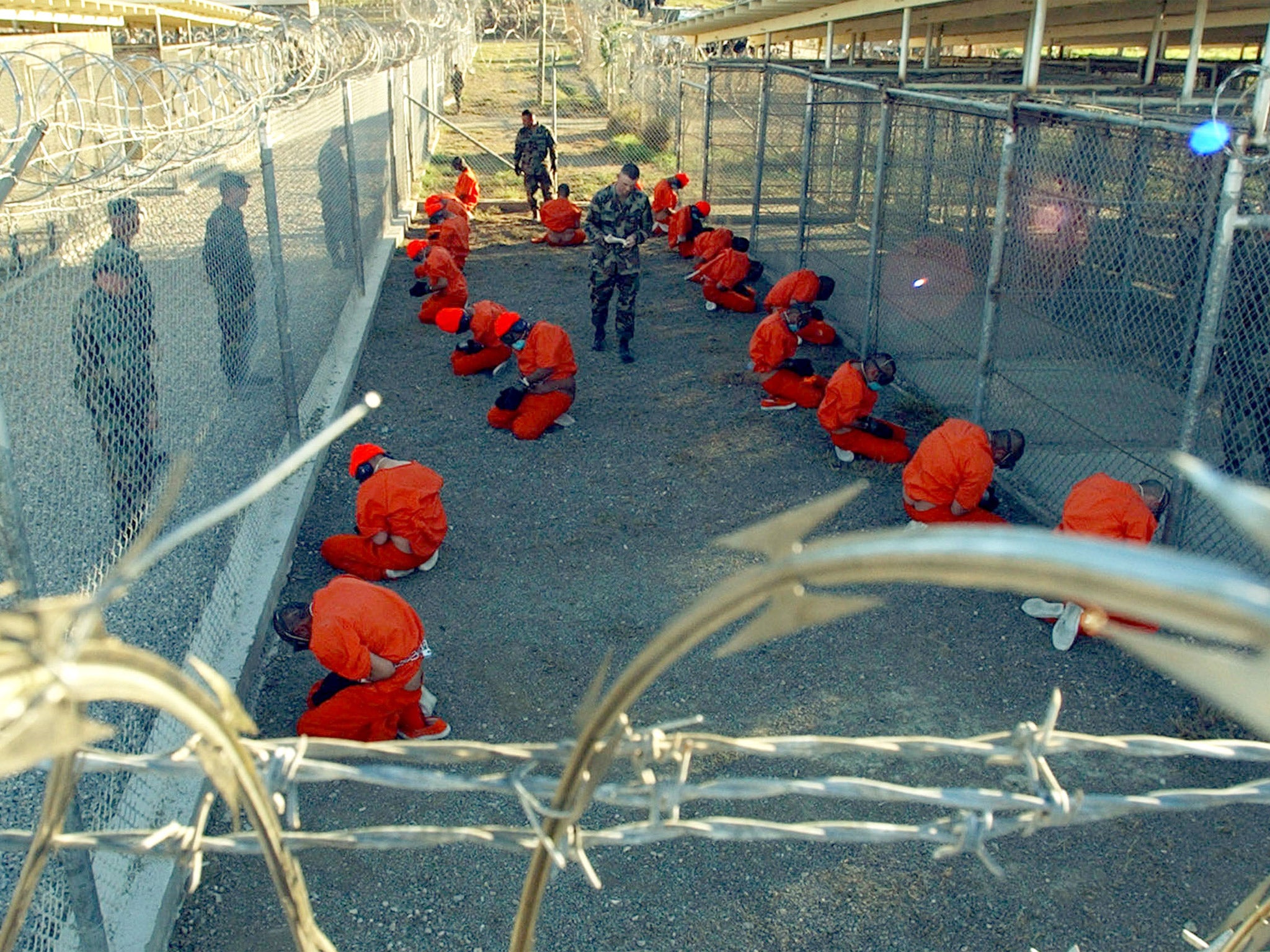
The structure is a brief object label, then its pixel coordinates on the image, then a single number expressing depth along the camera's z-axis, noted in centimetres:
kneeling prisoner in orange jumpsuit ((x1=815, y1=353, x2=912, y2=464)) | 707
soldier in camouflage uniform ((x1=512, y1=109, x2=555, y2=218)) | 1565
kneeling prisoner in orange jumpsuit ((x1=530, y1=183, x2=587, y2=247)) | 1391
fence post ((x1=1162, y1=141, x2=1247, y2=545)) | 458
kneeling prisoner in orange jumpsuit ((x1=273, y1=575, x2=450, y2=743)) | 419
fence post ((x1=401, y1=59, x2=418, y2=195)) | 1646
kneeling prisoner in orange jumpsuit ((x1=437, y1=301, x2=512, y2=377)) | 870
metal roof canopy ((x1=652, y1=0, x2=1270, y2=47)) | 880
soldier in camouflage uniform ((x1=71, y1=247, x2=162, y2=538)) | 474
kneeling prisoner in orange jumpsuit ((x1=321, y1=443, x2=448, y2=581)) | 558
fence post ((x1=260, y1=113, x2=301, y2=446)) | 608
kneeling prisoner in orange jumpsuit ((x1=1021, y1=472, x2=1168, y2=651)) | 500
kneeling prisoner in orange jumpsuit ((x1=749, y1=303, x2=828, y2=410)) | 812
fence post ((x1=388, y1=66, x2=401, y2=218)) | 1381
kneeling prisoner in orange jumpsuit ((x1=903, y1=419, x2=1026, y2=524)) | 590
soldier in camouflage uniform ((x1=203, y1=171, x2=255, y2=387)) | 609
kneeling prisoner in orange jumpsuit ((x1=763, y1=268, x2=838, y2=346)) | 935
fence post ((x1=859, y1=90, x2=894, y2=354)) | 783
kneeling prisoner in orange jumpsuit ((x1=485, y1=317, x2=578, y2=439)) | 776
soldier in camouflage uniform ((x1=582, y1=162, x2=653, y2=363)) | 945
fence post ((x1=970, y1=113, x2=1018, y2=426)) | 624
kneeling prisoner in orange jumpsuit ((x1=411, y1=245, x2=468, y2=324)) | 1048
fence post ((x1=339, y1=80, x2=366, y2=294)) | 925
